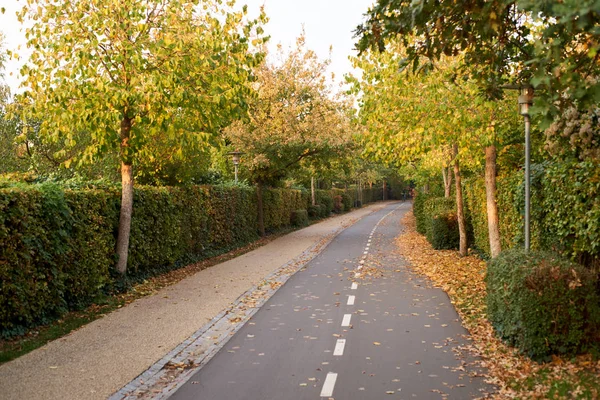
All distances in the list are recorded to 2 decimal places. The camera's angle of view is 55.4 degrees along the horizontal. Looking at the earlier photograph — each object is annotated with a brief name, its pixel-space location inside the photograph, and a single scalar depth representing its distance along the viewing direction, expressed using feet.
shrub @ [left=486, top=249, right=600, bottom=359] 22.94
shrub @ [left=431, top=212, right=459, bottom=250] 71.00
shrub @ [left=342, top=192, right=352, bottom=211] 197.22
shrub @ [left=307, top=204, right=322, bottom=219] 149.69
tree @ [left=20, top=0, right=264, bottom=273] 39.06
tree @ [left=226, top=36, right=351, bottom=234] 90.38
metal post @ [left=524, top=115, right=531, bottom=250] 30.37
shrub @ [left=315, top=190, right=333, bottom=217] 160.73
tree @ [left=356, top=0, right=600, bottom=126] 13.39
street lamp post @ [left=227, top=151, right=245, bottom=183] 87.10
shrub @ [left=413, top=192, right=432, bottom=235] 91.91
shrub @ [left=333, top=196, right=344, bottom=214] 184.14
